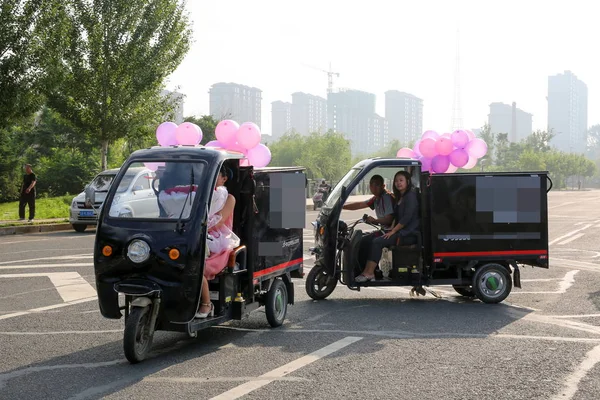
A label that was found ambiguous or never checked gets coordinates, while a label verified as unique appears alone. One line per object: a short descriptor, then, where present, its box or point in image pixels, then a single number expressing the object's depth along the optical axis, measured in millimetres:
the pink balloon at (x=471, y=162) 11873
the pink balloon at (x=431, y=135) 11656
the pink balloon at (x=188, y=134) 10335
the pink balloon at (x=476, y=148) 11750
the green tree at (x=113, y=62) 28078
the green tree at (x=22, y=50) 23141
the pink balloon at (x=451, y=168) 11859
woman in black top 10383
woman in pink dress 7316
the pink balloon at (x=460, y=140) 11680
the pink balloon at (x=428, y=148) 11500
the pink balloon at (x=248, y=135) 10258
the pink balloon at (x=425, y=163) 11604
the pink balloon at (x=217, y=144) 10375
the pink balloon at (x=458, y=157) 11641
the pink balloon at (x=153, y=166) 7458
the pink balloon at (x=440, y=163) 11602
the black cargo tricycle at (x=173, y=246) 6922
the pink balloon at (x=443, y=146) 11508
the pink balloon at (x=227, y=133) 10344
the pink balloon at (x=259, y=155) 10578
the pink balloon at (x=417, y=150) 11677
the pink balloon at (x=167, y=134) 10688
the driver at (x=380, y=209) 10617
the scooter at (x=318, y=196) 37500
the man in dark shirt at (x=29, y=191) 24266
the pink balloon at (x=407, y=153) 11852
